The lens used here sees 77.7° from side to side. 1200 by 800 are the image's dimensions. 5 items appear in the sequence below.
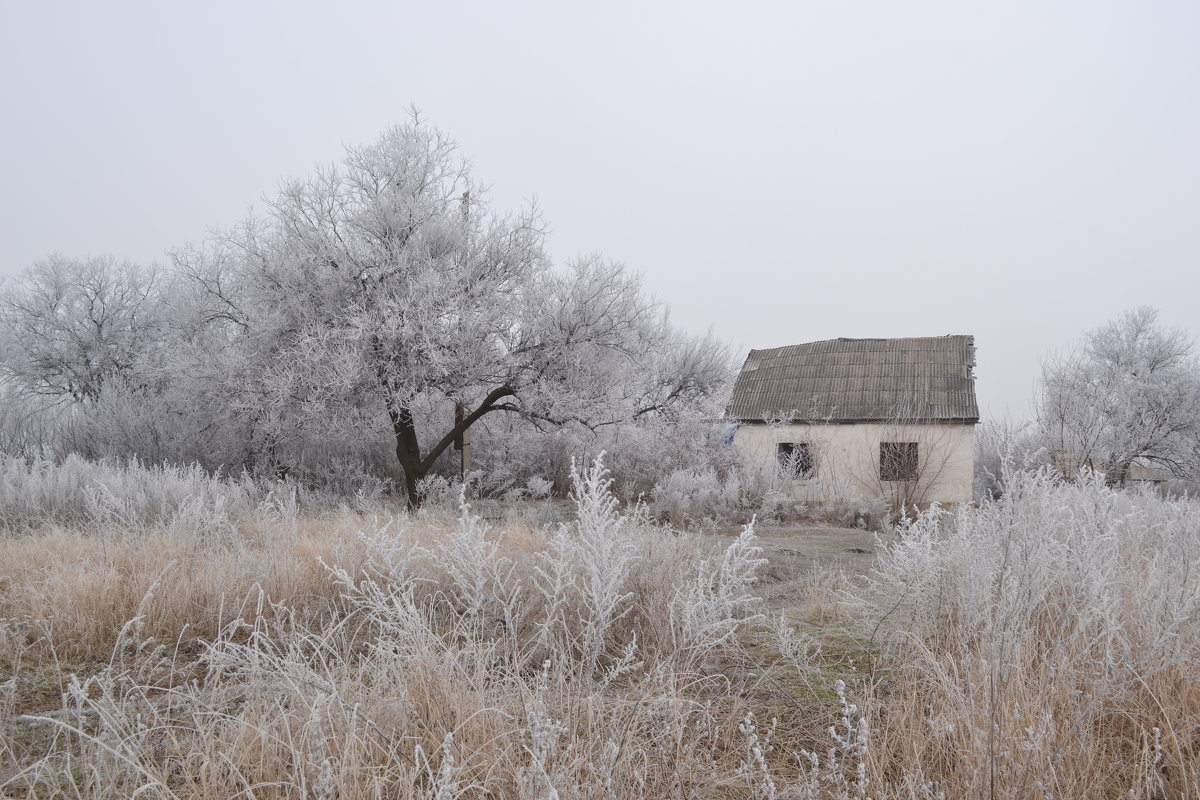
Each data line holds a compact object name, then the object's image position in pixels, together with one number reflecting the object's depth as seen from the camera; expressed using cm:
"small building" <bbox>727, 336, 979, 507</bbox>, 1705
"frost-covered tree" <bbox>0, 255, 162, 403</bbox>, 1689
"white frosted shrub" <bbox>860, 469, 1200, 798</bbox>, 232
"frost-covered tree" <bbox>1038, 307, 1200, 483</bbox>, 2105
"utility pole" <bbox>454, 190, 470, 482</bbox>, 1274
